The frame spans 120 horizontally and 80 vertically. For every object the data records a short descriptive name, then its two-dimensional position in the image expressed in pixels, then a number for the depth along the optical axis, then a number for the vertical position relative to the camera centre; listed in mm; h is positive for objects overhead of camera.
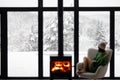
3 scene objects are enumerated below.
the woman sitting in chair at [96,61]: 7025 -483
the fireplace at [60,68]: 7289 -683
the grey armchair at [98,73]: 7008 -798
